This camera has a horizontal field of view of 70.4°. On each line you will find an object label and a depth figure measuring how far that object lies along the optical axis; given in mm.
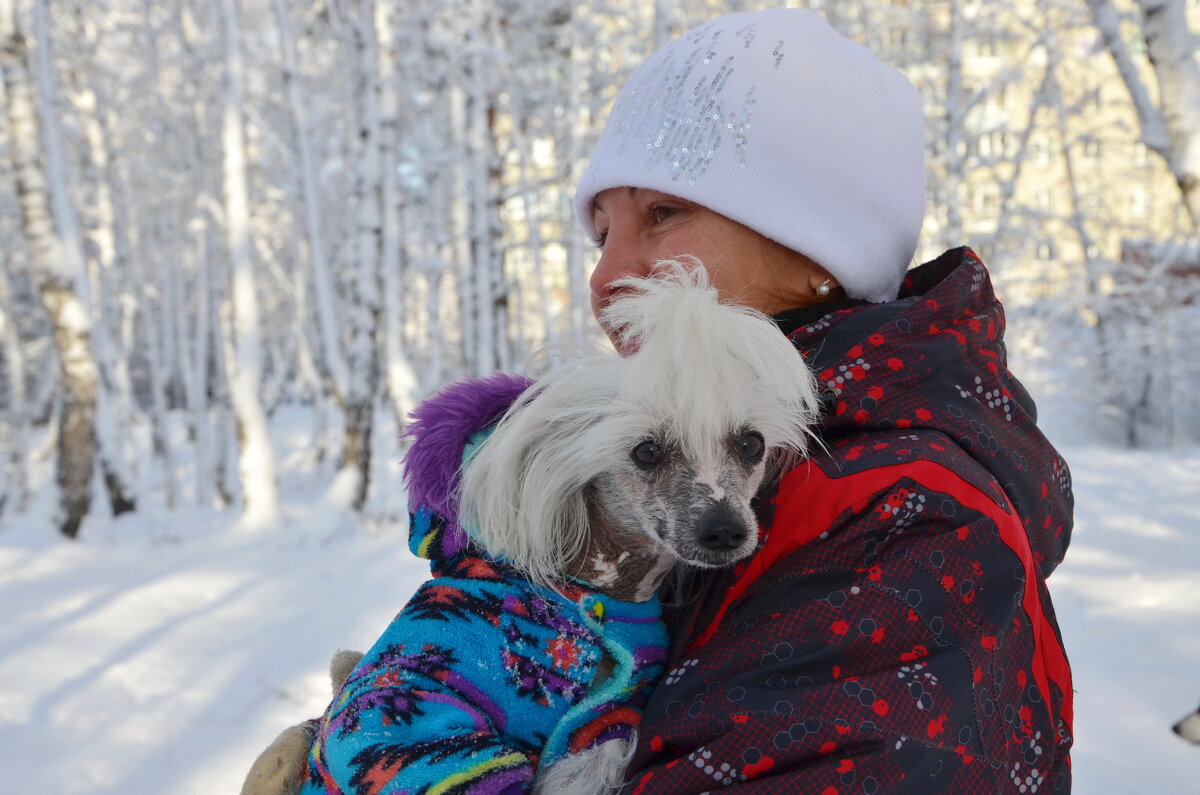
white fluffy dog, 1180
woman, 962
